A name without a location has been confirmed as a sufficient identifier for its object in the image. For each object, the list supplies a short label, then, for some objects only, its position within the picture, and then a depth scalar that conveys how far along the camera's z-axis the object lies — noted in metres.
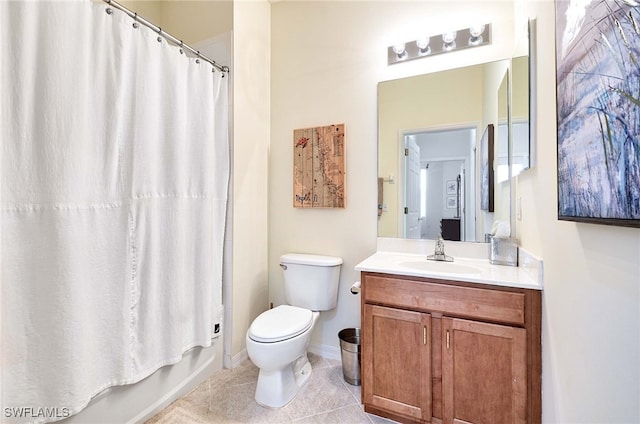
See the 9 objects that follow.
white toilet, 1.57
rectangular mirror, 1.72
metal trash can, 1.83
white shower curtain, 1.05
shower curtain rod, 1.32
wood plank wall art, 2.12
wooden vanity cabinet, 1.22
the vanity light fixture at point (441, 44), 1.76
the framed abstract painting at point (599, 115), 0.56
